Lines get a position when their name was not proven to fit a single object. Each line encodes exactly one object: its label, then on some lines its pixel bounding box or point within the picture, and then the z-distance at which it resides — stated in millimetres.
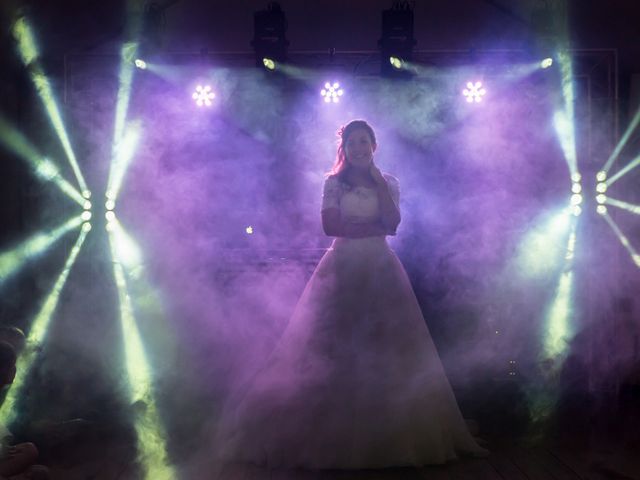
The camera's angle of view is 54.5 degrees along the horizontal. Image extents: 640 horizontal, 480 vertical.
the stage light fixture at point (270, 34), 5039
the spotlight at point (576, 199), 5062
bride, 3135
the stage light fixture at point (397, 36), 5043
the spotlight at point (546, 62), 5109
